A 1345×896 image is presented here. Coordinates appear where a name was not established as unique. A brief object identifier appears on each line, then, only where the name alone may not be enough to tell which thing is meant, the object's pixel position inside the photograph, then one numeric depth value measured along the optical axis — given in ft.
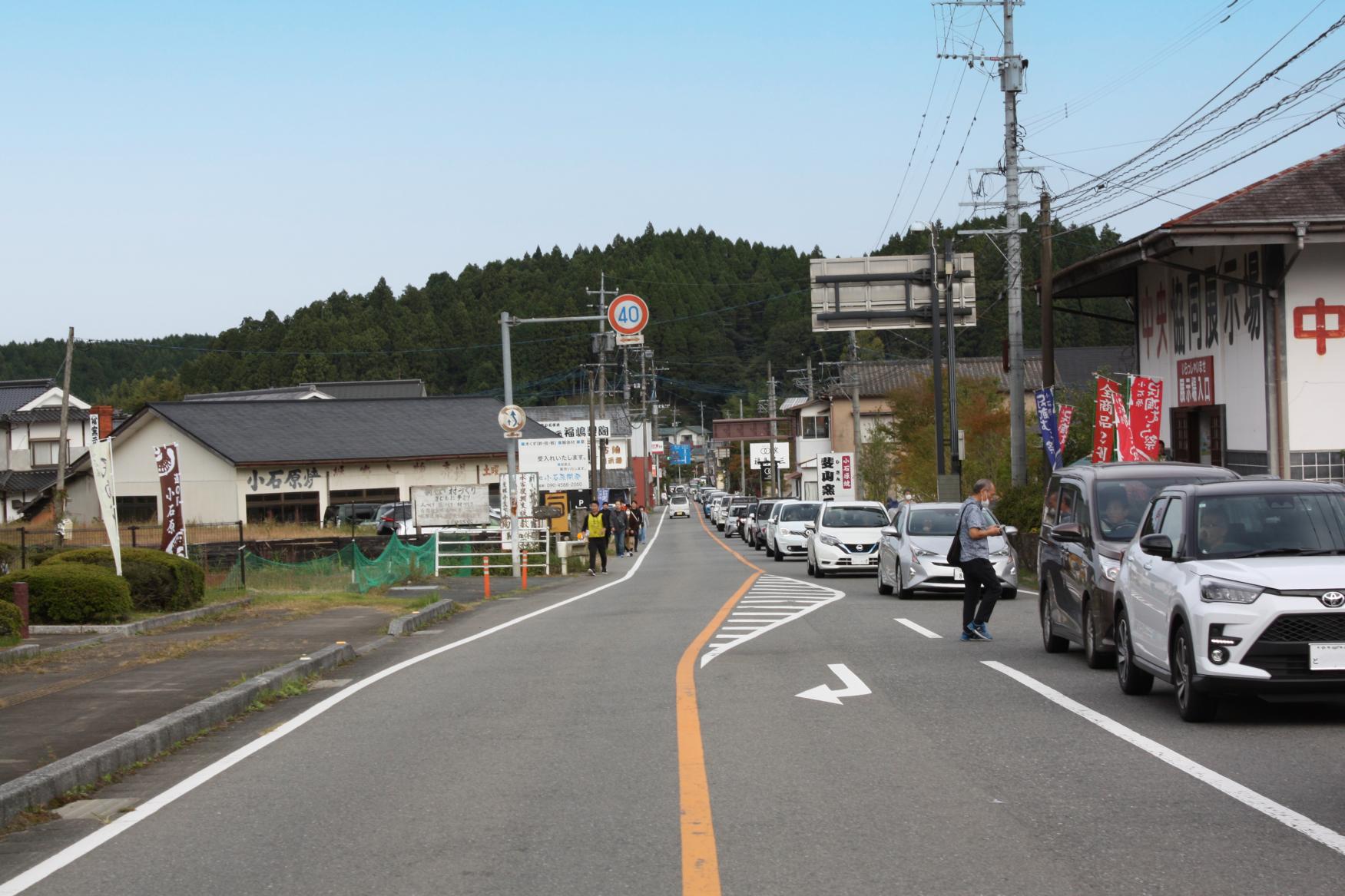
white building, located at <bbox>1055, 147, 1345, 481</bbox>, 69.05
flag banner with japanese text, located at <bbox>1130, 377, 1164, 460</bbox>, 79.00
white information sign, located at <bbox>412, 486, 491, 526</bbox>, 122.31
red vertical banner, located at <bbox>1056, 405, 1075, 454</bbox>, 94.12
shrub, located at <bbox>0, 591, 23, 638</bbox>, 48.21
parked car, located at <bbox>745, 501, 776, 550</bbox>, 164.45
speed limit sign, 104.06
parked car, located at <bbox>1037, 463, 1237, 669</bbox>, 36.73
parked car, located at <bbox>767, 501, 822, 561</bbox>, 129.59
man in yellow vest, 107.24
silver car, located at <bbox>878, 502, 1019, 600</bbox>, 65.16
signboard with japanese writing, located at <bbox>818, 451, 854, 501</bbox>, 195.86
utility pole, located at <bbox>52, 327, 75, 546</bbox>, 128.16
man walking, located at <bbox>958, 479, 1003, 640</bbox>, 45.27
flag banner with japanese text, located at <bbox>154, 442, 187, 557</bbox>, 78.43
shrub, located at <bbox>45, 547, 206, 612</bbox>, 62.85
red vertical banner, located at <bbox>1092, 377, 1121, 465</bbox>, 82.07
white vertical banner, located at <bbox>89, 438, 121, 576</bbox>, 64.64
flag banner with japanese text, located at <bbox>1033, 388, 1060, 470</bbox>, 91.86
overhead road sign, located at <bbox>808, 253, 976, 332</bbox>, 117.60
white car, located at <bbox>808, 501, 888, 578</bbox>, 93.56
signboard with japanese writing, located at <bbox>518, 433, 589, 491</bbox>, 128.77
